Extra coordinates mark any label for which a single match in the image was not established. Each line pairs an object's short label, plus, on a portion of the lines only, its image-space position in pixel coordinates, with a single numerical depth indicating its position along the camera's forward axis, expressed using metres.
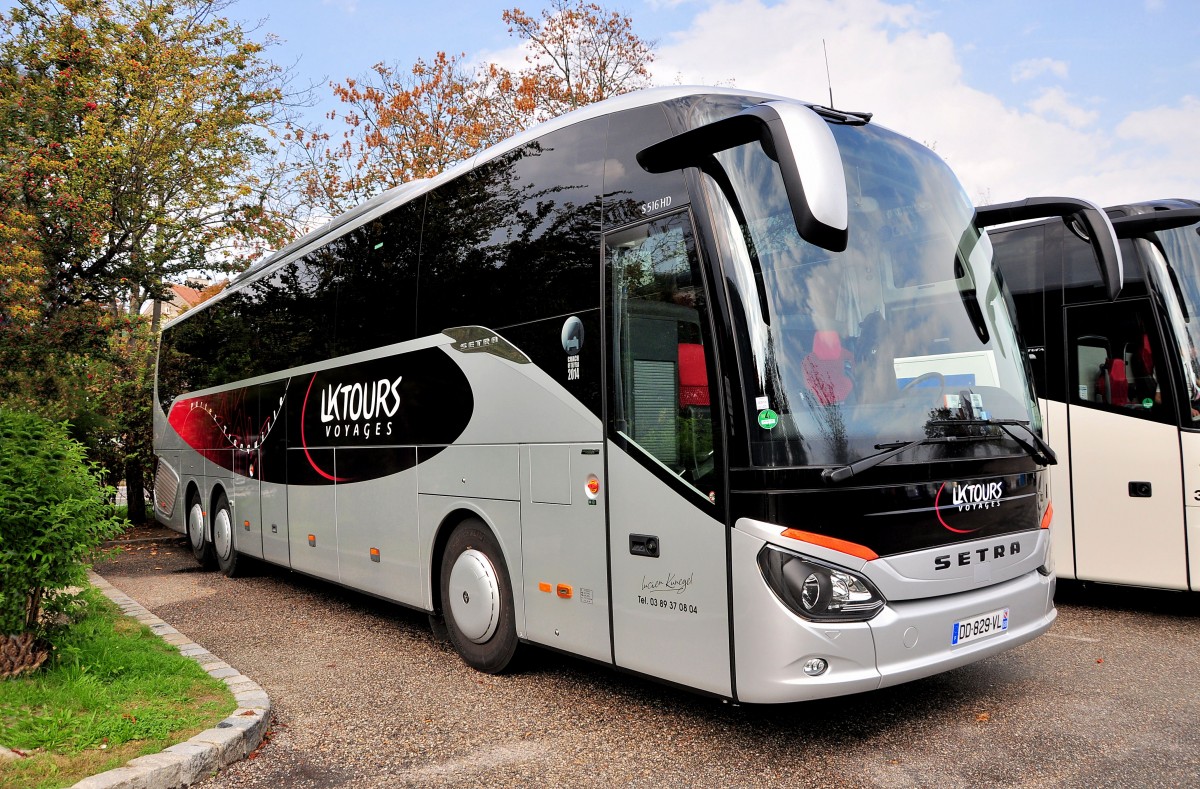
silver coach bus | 4.16
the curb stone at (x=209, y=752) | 4.07
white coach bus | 7.06
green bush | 5.34
